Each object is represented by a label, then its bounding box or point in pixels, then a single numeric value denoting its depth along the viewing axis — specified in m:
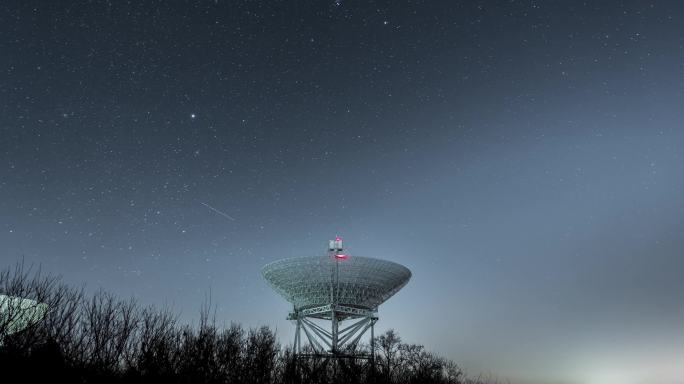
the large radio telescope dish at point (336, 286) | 50.53
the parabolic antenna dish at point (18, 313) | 18.41
